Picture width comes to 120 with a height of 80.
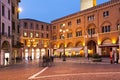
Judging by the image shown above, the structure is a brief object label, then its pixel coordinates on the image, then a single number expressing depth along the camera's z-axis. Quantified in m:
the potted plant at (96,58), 15.41
